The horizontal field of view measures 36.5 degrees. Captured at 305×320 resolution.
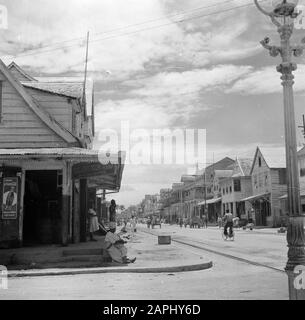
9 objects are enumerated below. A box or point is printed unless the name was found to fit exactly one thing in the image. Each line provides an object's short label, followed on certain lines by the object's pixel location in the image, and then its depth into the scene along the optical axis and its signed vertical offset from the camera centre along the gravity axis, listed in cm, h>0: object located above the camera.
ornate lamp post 803 +121
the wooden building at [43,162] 1493 +160
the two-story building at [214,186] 7731 +431
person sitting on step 1348 -112
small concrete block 2220 -142
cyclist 2731 -78
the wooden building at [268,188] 5184 +255
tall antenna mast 2041 +715
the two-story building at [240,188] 6419 +305
